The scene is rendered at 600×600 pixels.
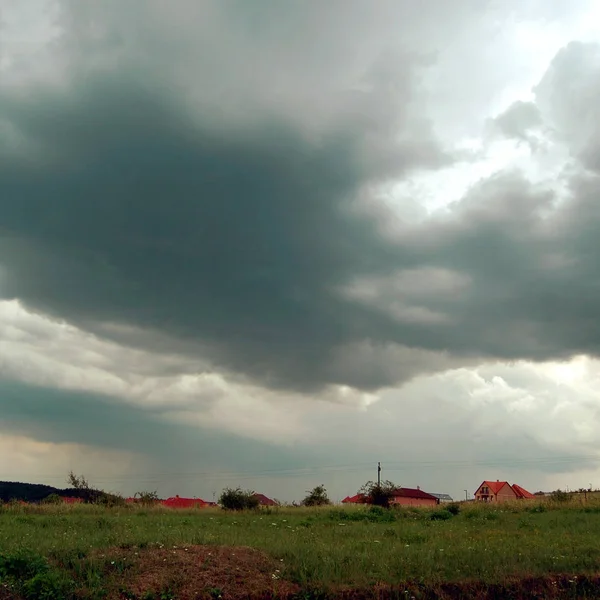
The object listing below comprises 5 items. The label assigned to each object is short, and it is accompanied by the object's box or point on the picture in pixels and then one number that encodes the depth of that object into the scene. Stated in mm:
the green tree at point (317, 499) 54003
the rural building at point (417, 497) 114962
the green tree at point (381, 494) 46375
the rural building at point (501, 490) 120062
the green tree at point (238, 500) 44228
